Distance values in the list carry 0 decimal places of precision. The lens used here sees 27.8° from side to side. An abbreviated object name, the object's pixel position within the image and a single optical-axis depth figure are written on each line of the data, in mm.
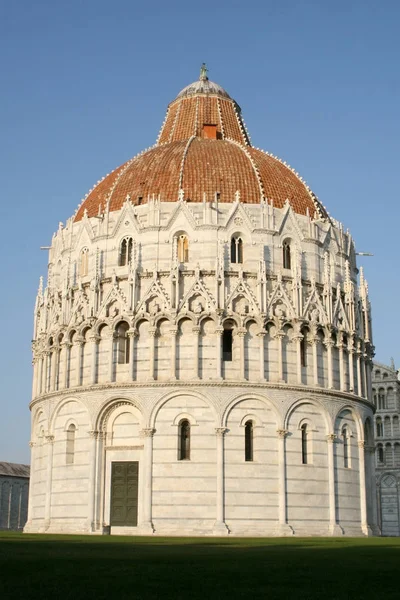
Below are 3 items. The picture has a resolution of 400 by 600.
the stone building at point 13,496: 96062
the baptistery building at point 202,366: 44188
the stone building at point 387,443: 91750
